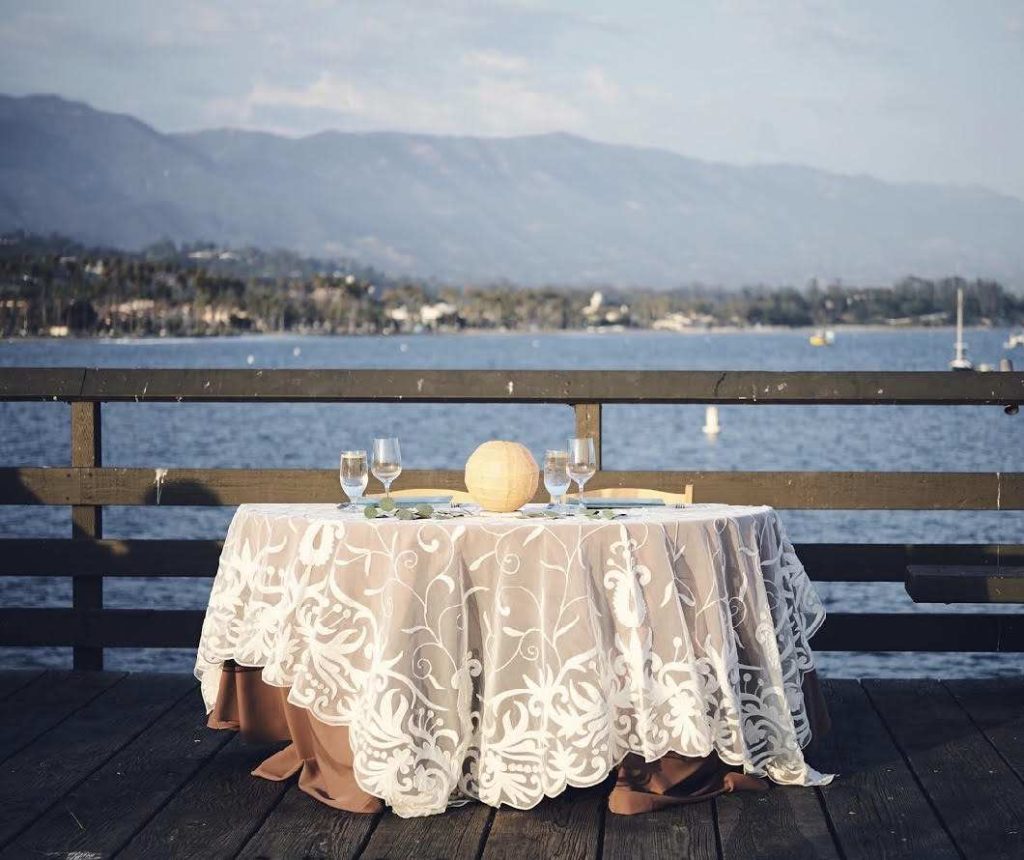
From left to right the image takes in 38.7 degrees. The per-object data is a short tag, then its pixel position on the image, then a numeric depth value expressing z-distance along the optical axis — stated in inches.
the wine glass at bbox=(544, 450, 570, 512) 137.8
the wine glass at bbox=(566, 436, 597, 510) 139.3
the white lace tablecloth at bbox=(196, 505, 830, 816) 128.0
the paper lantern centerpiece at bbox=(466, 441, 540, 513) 137.9
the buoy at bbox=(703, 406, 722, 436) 1578.5
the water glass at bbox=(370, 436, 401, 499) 141.2
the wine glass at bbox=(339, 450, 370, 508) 140.8
